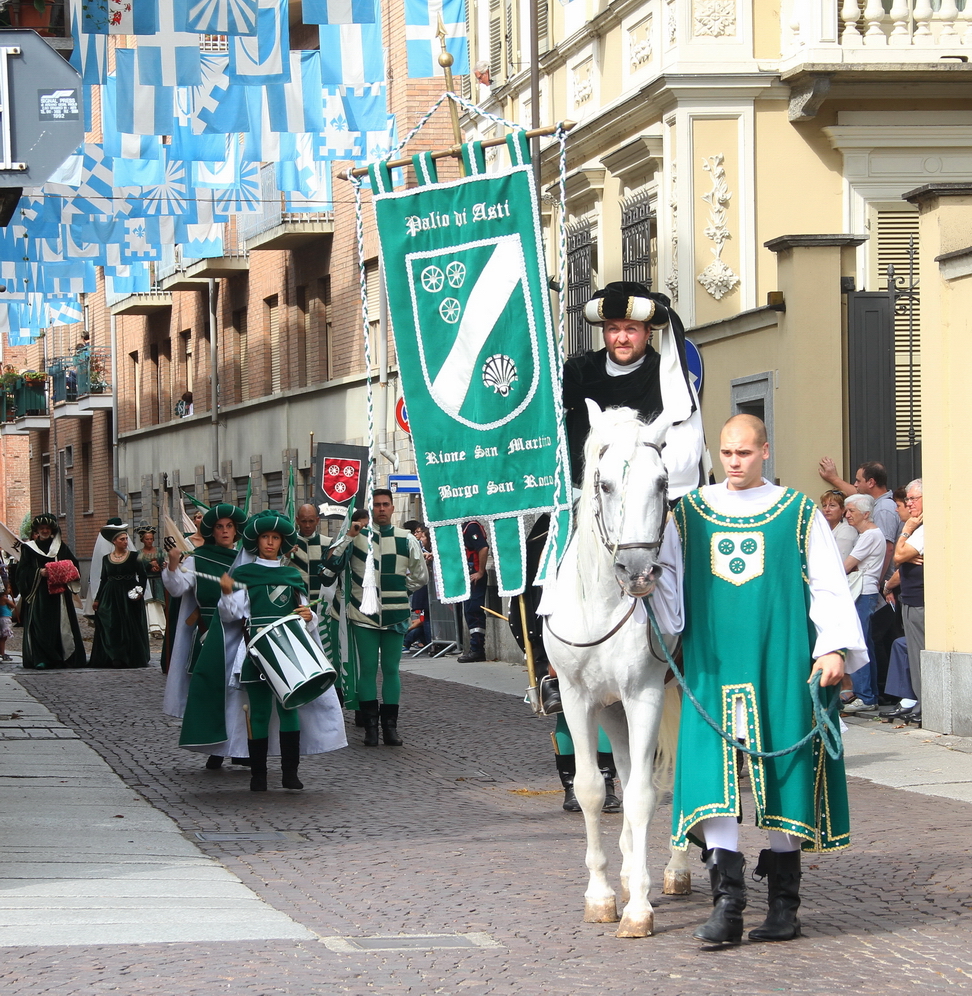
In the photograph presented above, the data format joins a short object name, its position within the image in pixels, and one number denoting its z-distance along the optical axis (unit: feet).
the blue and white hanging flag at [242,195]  71.56
